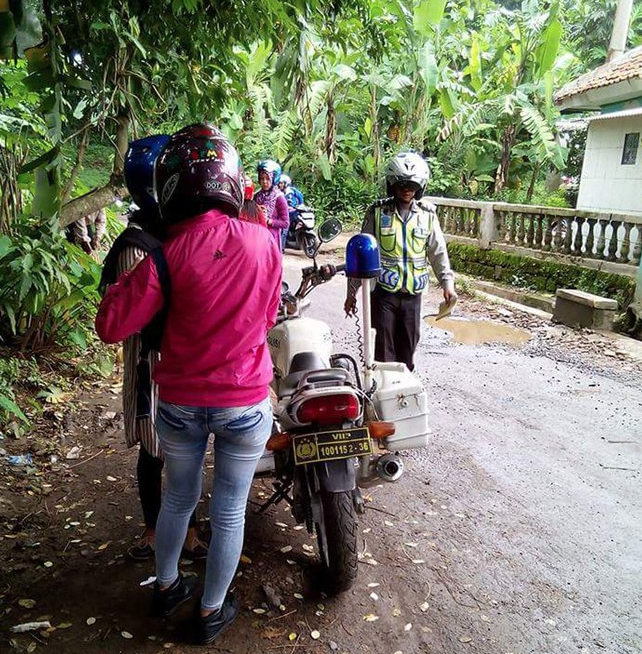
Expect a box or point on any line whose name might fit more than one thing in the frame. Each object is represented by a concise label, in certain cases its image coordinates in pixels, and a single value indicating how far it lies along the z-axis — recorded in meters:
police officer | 4.04
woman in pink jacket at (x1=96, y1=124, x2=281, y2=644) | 1.95
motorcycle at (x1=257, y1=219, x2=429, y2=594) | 2.52
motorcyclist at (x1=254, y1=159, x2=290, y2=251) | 7.99
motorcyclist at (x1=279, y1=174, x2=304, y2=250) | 8.27
